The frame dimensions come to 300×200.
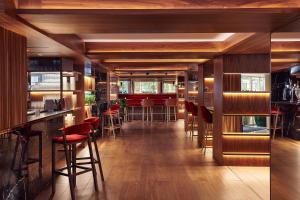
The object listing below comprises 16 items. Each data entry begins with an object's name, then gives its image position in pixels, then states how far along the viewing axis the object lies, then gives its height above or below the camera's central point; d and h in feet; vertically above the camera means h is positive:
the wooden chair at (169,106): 31.77 -1.49
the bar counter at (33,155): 7.77 -2.59
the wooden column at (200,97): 17.29 -0.09
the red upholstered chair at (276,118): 11.42 -1.28
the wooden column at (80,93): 17.30 +0.32
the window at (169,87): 39.86 +1.86
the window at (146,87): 40.07 +1.89
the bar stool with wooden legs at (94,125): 10.87 -1.51
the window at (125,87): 39.76 +1.92
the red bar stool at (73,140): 8.88 -1.90
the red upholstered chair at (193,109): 18.68 -1.14
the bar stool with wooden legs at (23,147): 8.37 -2.05
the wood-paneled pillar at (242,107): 13.19 -0.70
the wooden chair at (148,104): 31.39 -1.09
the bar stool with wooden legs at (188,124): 23.07 -3.12
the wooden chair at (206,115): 15.06 -1.36
